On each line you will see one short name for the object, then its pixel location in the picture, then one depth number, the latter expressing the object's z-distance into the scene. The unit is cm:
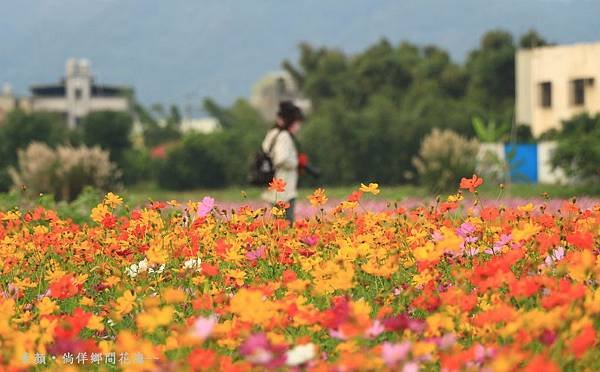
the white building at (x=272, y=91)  19332
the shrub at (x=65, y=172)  3991
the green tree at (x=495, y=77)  8837
